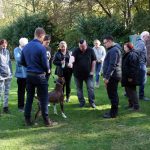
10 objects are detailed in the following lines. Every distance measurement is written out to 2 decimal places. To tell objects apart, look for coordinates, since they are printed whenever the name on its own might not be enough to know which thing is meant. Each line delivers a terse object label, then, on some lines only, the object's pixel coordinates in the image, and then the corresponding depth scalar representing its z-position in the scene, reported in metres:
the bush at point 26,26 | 35.47
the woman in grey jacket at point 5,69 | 9.47
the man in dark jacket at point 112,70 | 8.80
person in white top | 14.64
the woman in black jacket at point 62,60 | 10.74
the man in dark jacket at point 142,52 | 11.03
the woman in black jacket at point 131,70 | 9.59
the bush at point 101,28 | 27.94
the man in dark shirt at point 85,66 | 10.21
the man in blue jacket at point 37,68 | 8.00
